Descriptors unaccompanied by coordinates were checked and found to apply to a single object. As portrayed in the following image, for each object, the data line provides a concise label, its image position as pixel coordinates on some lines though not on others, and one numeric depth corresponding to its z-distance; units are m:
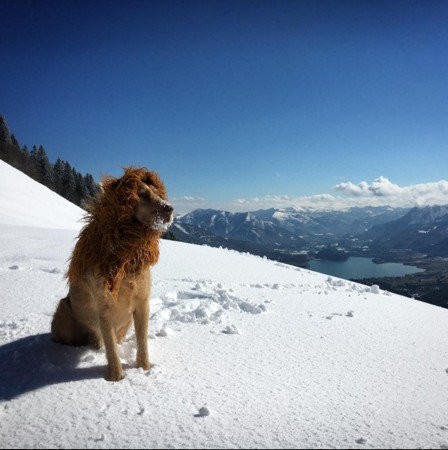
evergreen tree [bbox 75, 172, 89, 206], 60.78
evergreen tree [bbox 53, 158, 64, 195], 61.35
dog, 3.24
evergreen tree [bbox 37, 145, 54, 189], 58.84
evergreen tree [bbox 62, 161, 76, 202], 61.19
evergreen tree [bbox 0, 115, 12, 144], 58.01
